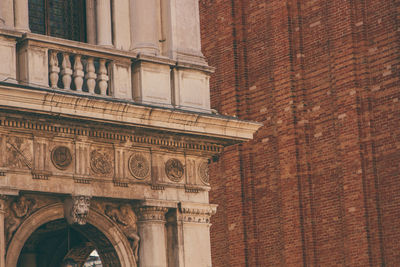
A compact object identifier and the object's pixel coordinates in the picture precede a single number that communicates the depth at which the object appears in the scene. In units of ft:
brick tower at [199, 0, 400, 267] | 80.89
